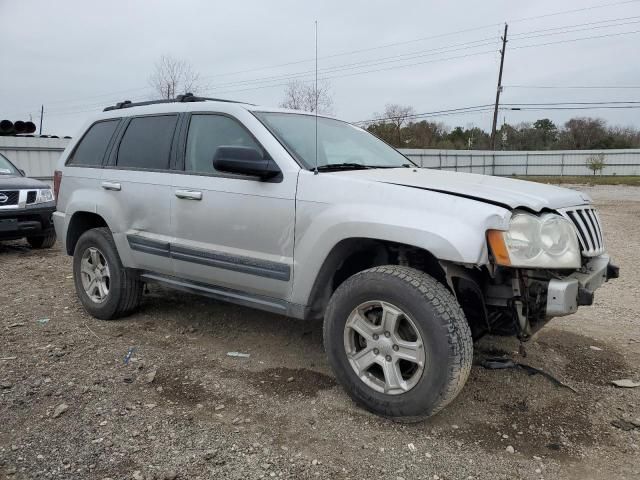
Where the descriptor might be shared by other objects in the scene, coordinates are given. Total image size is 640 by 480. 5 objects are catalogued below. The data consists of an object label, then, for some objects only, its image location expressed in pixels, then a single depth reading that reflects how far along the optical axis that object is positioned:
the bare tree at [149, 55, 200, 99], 29.96
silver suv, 2.81
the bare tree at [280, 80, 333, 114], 25.44
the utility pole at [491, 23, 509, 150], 40.83
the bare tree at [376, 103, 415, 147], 44.78
